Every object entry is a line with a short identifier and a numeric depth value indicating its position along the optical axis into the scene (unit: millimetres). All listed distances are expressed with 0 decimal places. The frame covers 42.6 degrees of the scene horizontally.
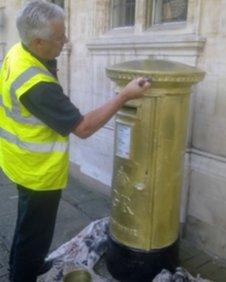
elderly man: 1708
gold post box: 1982
